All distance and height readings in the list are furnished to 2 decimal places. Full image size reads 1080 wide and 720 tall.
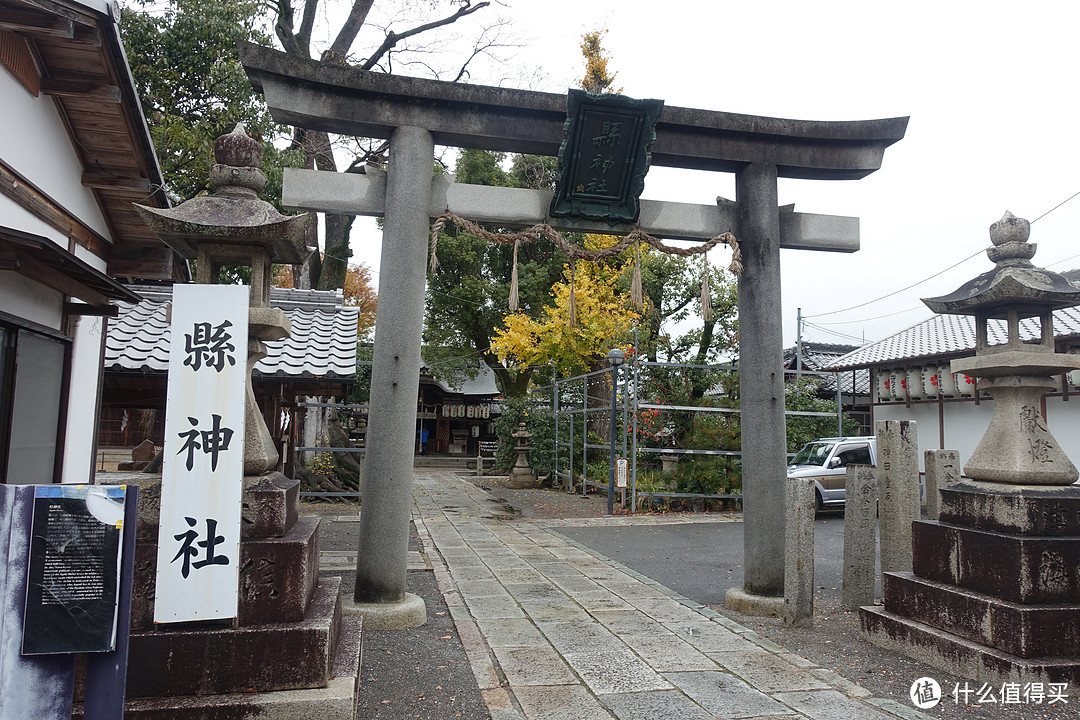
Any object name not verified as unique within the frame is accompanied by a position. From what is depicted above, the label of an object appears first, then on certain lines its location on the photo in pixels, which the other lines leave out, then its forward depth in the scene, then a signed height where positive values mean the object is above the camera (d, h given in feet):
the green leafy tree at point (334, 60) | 54.19 +29.88
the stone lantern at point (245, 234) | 13.76 +3.88
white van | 46.09 -2.15
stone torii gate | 18.58 +6.75
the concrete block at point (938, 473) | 20.70 -1.13
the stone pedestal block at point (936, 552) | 16.61 -2.96
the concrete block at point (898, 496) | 20.63 -1.87
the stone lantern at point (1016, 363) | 16.44 +1.88
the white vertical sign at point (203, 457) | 11.76 -0.65
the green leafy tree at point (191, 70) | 36.40 +19.58
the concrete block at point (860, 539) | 20.33 -3.19
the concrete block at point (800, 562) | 19.01 -3.66
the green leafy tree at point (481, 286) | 77.20 +16.54
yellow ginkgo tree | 58.23 +8.76
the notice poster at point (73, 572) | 8.96 -2.10
